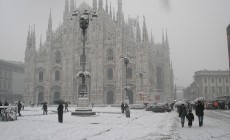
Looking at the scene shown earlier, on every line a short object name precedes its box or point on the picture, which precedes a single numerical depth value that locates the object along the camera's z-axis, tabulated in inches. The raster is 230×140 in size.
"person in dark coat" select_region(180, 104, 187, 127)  552.7
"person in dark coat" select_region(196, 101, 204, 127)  561.4
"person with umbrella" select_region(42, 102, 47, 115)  975.6
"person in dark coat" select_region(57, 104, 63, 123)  627.8
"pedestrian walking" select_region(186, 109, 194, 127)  548.4
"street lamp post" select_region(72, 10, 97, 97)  887.7
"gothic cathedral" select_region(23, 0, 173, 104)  1988.2
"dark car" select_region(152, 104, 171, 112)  1243.2
